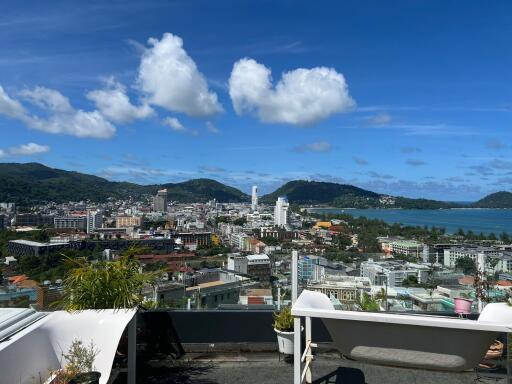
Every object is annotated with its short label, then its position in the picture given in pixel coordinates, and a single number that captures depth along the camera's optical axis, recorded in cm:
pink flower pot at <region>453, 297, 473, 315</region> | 306
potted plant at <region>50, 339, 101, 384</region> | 180
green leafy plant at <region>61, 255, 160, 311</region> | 250
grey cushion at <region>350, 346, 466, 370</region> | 186
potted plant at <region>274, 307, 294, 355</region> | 288
